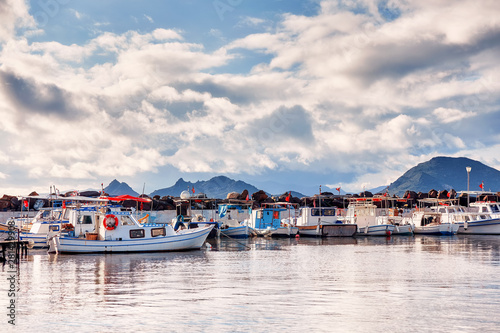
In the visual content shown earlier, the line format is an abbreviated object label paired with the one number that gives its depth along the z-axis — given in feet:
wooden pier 110.32
